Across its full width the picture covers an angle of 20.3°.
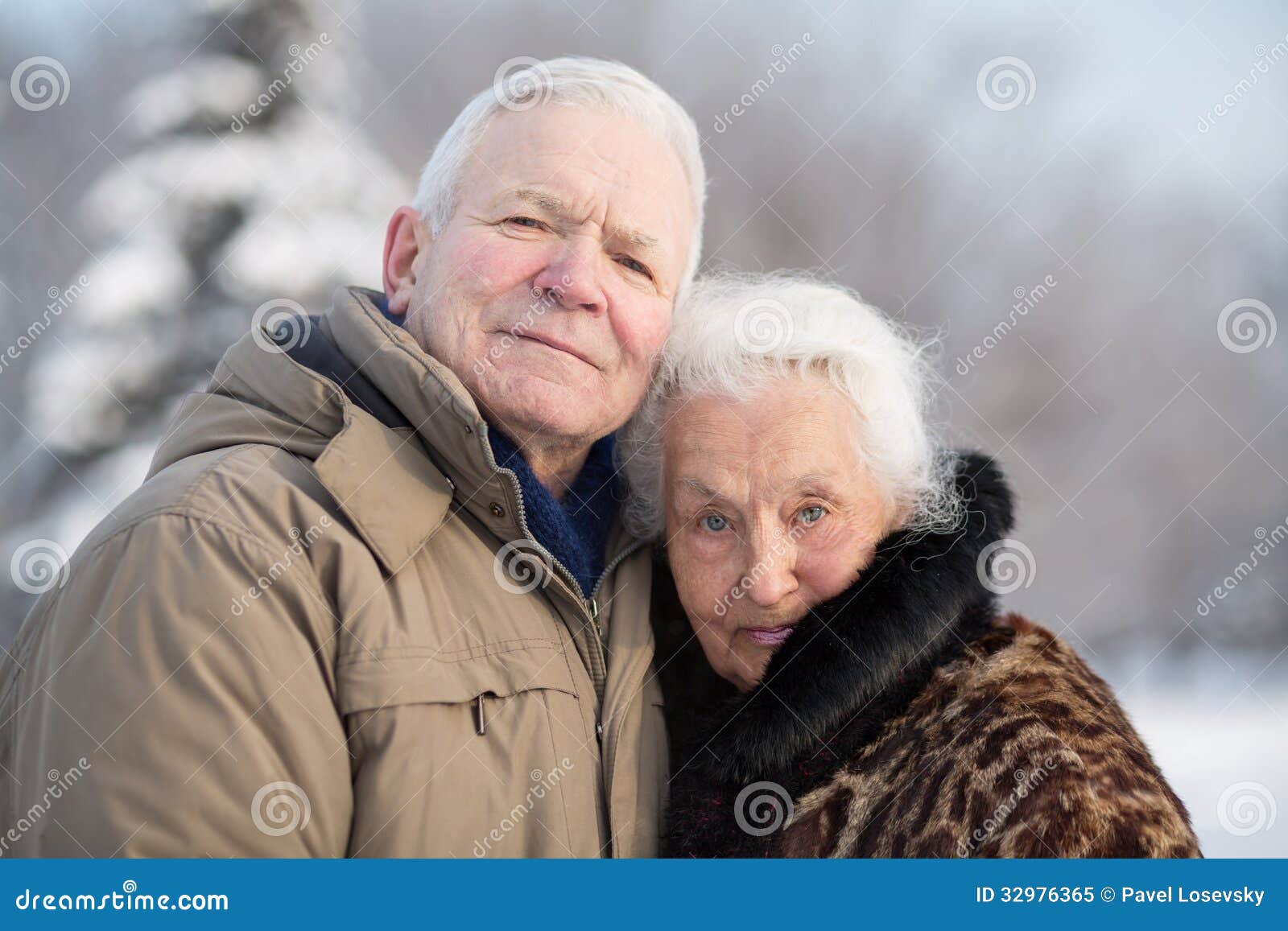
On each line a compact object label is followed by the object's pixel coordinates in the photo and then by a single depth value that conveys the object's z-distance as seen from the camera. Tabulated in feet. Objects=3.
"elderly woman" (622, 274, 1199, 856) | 5.78
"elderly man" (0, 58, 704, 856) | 5.60
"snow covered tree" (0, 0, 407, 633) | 8.22
